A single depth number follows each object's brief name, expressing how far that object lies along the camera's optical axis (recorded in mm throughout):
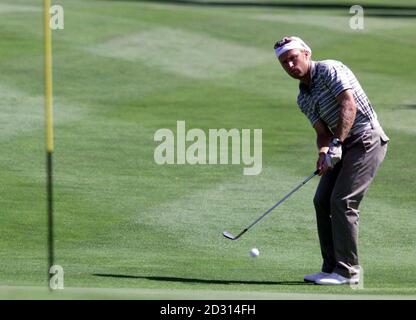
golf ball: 11664
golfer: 10289
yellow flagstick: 11856
